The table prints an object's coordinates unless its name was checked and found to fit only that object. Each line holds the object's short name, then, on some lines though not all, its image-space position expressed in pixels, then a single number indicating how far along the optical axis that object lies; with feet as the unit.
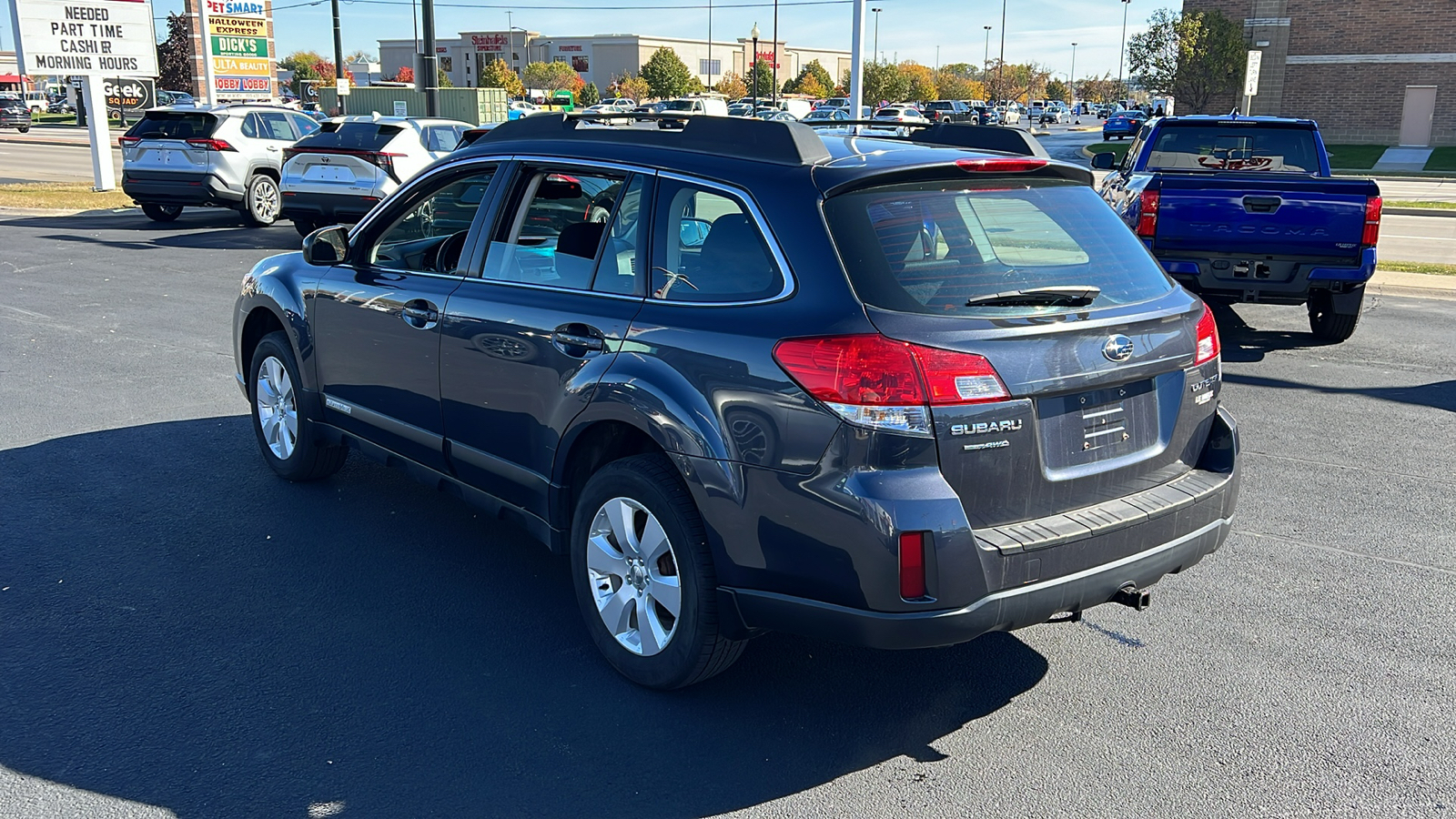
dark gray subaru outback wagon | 10.63
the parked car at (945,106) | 201.26
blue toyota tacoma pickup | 29.07
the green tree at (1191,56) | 148.87
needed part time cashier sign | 73.56
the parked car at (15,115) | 189.86
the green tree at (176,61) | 226.38
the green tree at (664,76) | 295.07
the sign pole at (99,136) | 75.00
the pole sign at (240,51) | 126.11
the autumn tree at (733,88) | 339.77
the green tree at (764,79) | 341.08
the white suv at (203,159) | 58.70
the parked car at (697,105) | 150.10
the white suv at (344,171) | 52.26
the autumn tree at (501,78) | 303.27
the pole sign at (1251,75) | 70.95
